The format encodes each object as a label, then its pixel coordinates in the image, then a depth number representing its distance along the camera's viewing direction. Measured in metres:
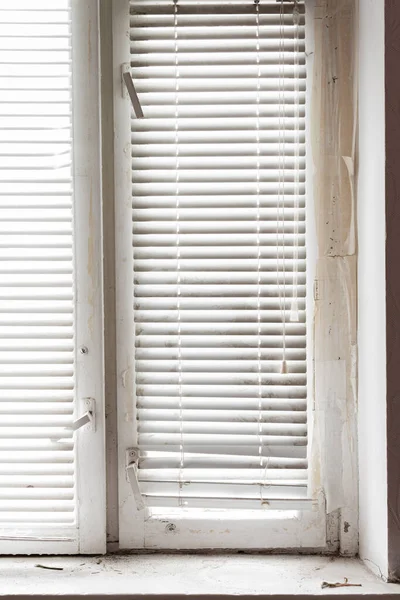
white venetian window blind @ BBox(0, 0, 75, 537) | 1.25
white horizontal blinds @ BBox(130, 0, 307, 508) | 1.26
